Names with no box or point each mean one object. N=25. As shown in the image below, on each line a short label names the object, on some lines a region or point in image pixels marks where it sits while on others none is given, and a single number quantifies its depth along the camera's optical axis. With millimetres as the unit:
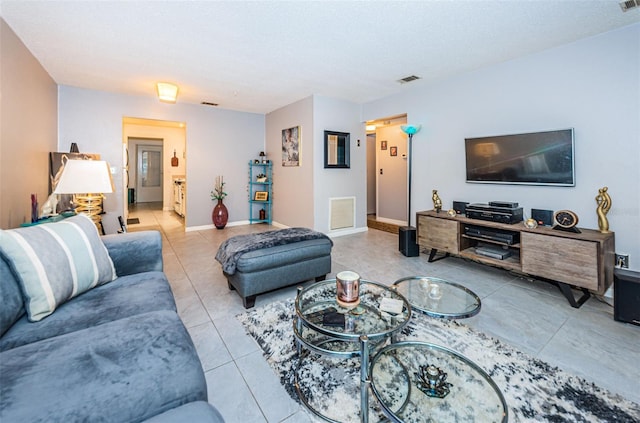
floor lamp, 3752
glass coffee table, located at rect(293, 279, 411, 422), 1248
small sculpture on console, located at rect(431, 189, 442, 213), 3699
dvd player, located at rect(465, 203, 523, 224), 2895
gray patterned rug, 1295
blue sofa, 762
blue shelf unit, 6094
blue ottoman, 2297
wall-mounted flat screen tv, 2754
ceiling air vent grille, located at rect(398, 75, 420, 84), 3788
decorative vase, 5625
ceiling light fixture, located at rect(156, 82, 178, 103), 3880
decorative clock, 2498
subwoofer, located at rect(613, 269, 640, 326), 2020
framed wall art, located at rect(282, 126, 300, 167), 5074
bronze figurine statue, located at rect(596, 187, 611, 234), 2447
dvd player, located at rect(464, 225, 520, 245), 2865
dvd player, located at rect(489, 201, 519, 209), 2959
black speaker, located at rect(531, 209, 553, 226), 2845
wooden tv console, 2252
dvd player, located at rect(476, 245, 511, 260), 2908
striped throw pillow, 1235
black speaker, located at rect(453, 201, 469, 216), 3604
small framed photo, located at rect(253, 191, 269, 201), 6090
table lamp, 2279
